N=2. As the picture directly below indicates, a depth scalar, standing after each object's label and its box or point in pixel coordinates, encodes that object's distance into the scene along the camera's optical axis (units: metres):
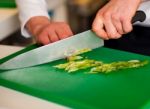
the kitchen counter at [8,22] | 1.06
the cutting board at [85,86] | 0.67
